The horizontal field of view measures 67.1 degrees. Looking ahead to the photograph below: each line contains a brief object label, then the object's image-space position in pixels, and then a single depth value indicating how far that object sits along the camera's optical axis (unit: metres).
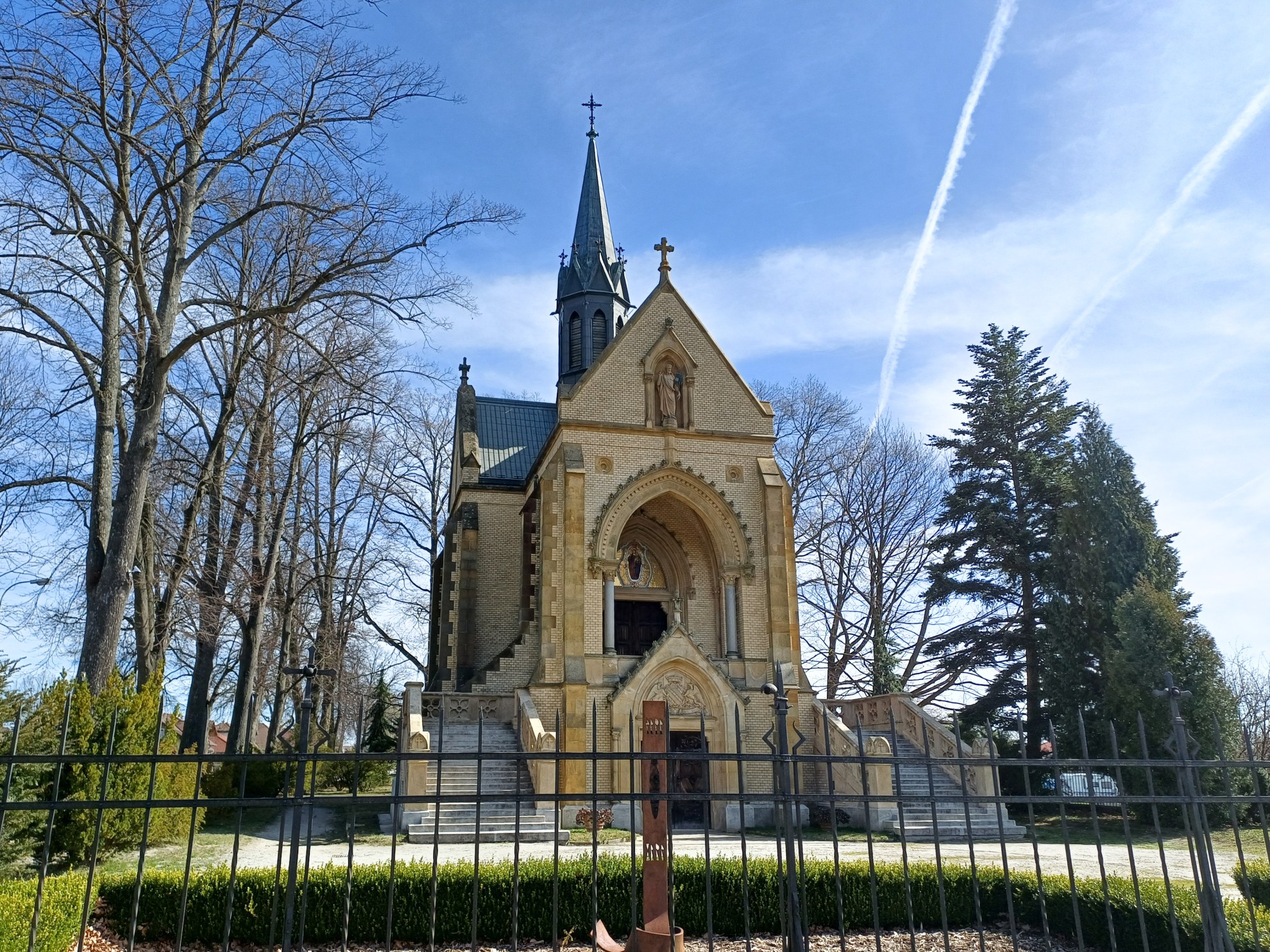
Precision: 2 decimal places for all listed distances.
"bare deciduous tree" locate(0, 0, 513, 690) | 12.62
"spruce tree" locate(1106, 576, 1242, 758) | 21.77
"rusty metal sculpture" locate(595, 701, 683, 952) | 7.79
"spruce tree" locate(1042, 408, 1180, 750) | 25.41
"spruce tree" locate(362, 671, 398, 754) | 31.83
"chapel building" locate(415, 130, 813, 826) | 21.88
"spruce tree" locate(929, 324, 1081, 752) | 29.92
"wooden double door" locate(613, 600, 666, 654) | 26.09
